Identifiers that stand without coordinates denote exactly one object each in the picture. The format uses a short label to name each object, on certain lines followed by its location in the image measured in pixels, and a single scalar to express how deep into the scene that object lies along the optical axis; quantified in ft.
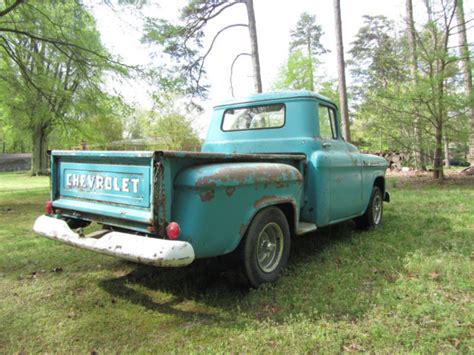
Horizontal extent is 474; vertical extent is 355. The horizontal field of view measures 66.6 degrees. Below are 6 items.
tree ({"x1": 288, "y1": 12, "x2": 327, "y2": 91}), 107.14
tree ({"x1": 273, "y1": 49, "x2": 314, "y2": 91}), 108.89
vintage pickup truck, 9.25
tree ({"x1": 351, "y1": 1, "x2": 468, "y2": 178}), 36.40
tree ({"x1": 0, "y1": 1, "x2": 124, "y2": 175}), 31.04
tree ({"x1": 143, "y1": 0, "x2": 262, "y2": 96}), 45.91
